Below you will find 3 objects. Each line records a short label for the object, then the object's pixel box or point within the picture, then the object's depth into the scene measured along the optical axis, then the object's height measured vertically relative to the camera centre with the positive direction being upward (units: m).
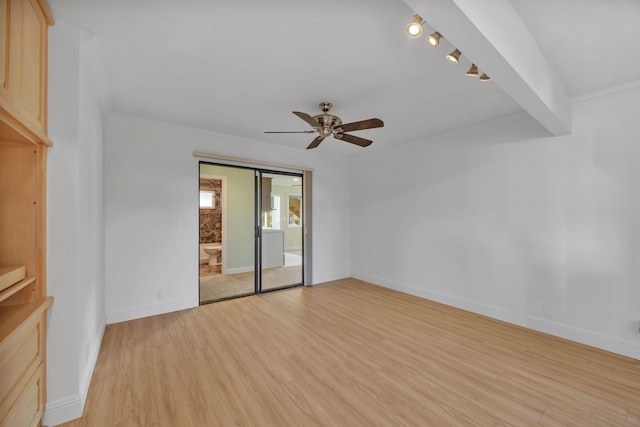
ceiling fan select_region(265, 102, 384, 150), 2.48 +0.92
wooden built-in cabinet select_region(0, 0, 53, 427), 1.17 +0.04
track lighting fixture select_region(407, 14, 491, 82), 1.47 +1.08
